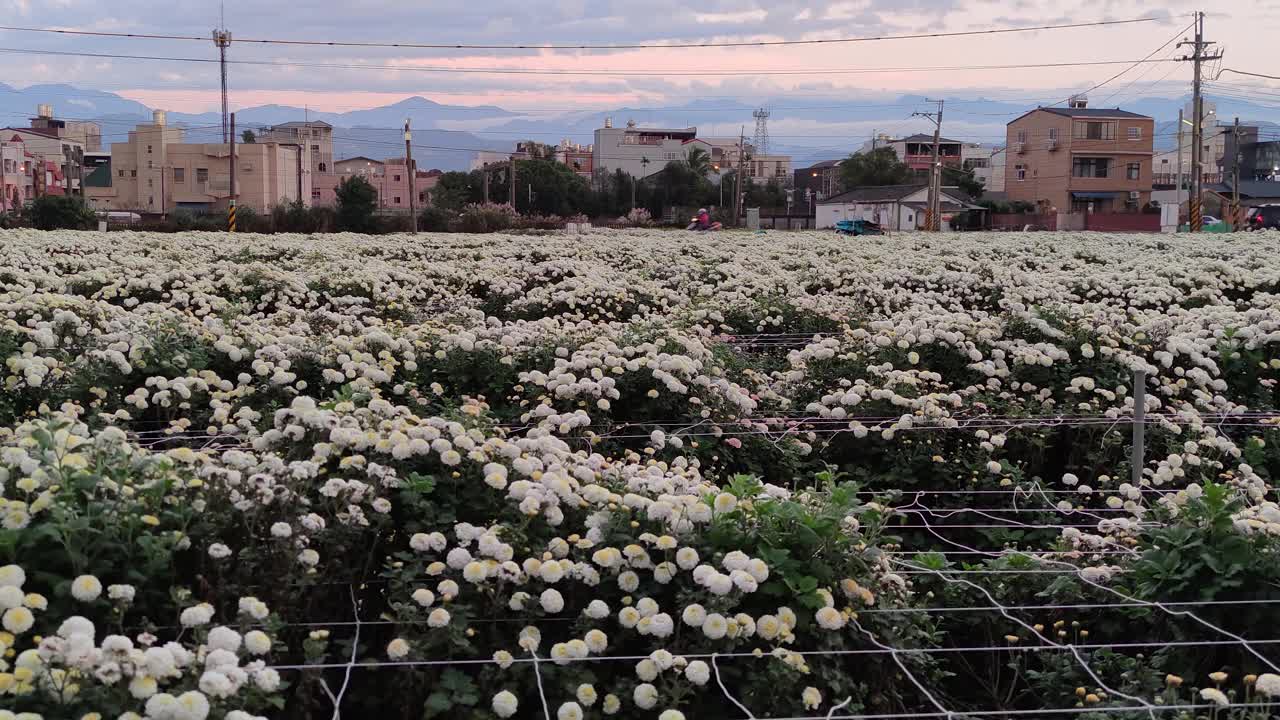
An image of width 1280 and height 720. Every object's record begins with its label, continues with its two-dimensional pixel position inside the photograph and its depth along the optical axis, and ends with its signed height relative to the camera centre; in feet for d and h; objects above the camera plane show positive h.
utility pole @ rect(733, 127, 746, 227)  246.31 +10.72
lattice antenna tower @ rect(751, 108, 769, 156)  495.41 +49.80
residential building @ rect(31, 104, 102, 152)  422.41 +41.86
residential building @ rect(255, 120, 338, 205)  383.04 +32.45
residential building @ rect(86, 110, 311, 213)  314.14 +18.37
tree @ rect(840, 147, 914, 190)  344.90 +22.42
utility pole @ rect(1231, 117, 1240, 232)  172.96 +11.49
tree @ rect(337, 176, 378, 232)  156.66 +4.74
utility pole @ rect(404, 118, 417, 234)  148.46 +10.45
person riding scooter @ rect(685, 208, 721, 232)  154.40 +3.18
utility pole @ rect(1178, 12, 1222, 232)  158.61 +18.06
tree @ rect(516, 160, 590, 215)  298.76 +13.91
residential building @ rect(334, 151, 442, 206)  442.50 +25.22
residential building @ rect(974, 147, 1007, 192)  409.28 +26.20
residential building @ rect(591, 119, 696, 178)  433.89 +35.66
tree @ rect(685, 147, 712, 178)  326.65 +23.23
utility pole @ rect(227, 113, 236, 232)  135.54 +4.38
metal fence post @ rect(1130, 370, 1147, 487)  21.86 -3.27
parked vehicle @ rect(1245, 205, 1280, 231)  181.27 +6.86
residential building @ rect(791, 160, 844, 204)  401.49 +24.42
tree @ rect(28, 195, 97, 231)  140.05 +3.16
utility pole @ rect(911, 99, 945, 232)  194.90 +8.52
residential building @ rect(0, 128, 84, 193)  374.22 +29.49
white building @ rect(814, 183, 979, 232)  273.13 +10.12
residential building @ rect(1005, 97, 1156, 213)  288.51 +21.63
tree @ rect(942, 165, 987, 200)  330.54 +19.39
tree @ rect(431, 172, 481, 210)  287.28 +13.74
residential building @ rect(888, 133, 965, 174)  390.62 +32.97
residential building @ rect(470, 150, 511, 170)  496.72 +37.24
